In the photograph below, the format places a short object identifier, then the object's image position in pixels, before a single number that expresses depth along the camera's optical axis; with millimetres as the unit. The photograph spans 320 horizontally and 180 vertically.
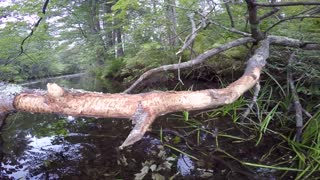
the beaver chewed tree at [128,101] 1439
